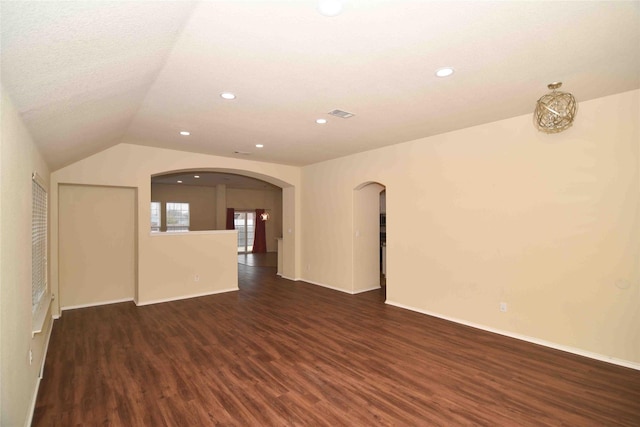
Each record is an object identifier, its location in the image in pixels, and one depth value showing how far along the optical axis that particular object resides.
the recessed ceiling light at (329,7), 1.74
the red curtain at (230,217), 12.83
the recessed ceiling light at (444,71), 2.59
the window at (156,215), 11.15
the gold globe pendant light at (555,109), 2.91
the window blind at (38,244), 3.00
